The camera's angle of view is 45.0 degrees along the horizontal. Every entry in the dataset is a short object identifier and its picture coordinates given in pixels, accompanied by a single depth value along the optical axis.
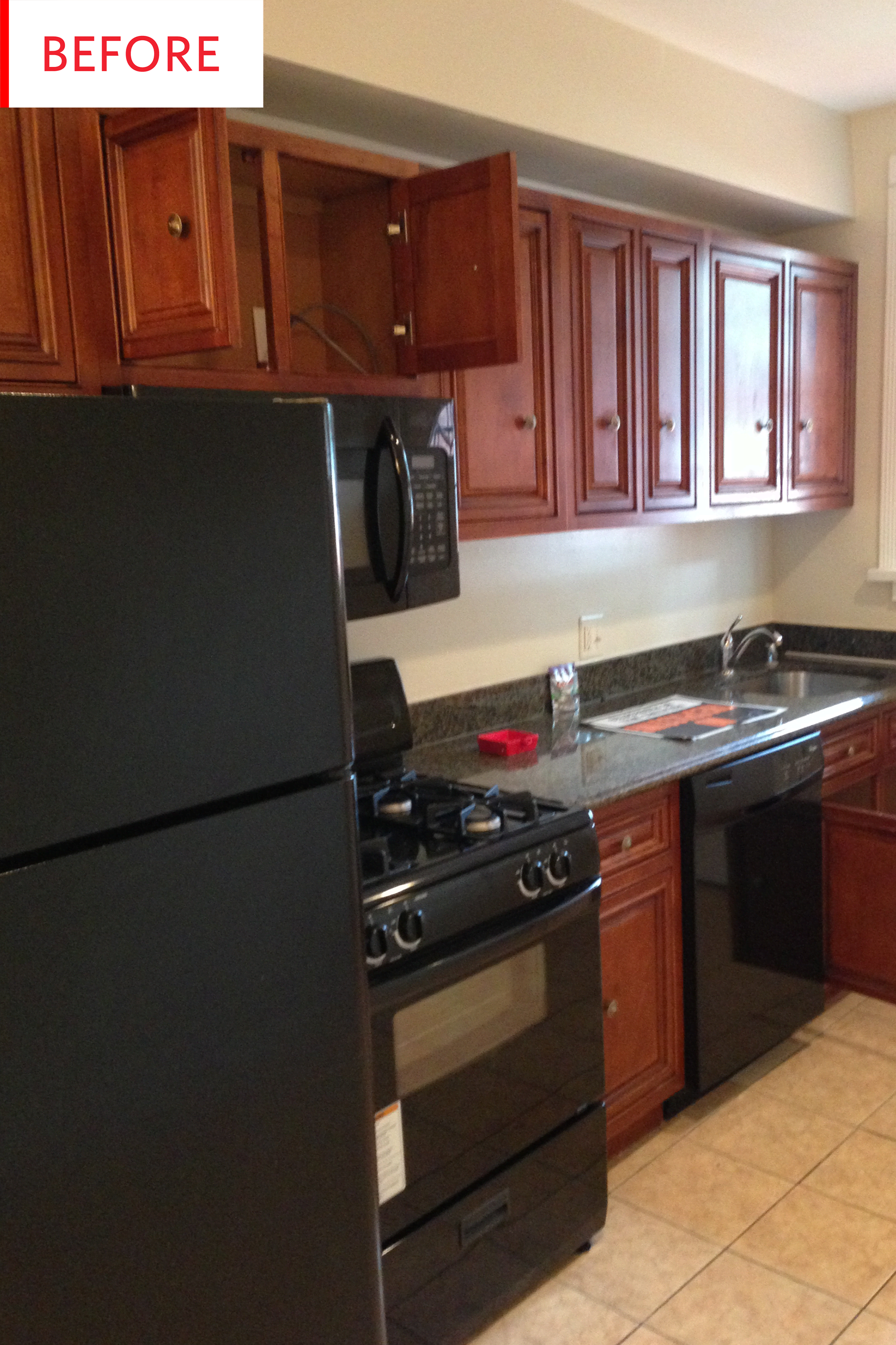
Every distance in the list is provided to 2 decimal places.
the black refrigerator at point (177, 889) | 0.98
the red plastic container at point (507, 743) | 2.61
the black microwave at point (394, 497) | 2.00
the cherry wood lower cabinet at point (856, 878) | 2.90
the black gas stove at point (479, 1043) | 1.75
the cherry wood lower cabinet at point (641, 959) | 2.34
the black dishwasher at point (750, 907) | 2.53
